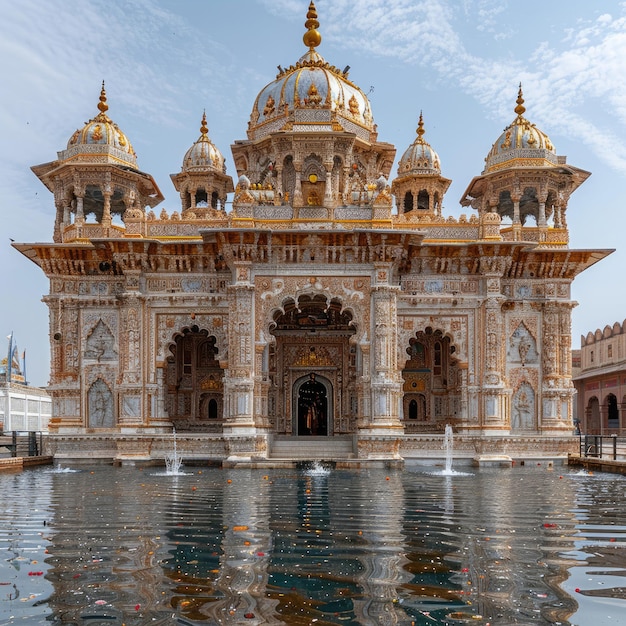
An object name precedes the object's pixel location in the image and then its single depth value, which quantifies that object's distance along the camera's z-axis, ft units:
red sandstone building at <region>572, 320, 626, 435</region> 144.05
